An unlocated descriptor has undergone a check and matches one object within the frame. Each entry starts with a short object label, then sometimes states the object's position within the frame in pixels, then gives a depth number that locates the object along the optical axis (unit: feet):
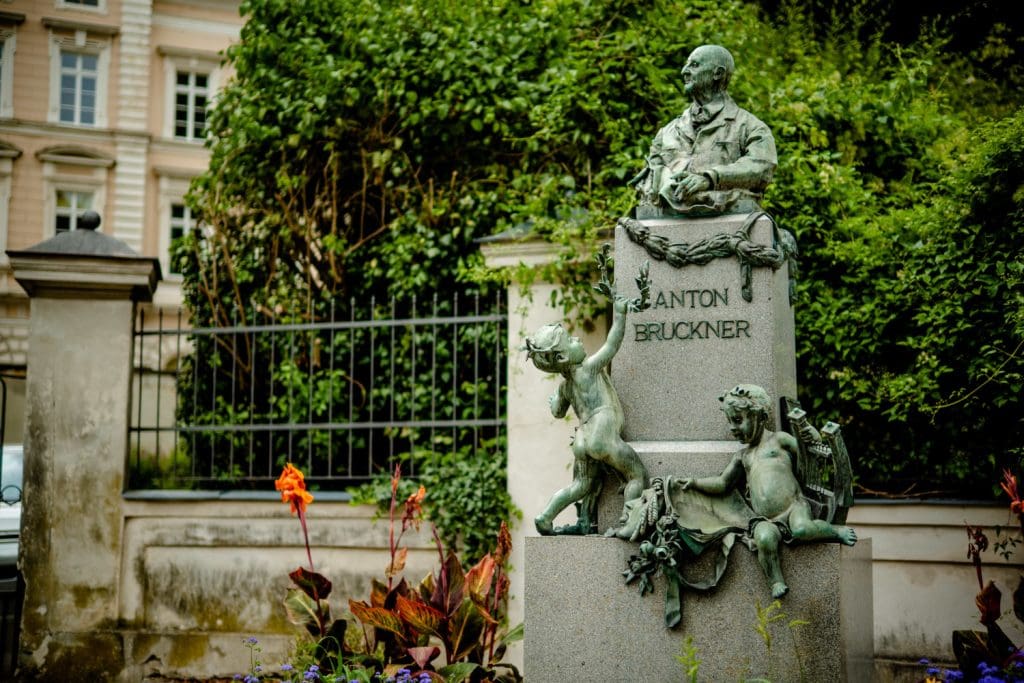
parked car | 25.72
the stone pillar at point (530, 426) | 23.35
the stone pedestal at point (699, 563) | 15.28
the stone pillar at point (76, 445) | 24.94
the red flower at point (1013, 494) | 17.95
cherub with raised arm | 17.04
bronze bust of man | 17.93
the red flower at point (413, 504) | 19.77
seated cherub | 15.34
